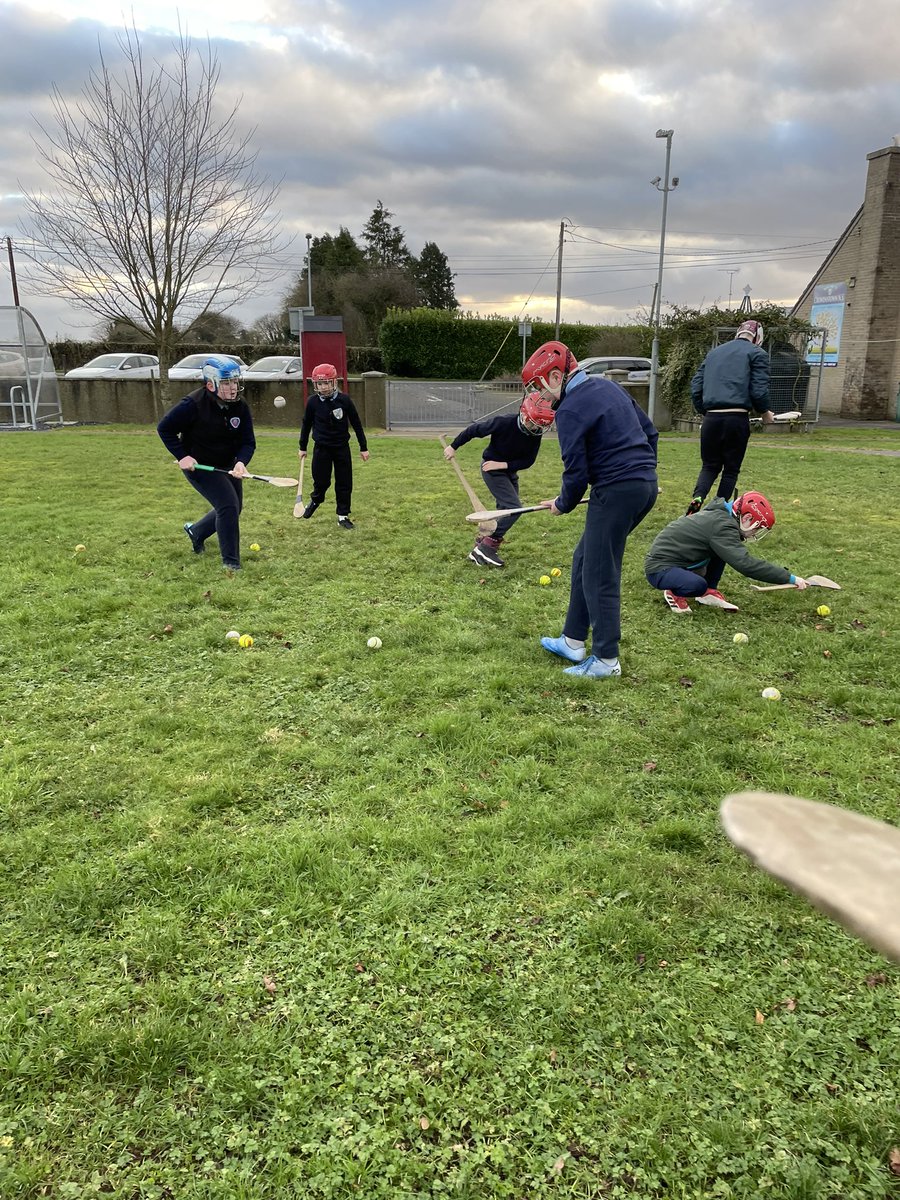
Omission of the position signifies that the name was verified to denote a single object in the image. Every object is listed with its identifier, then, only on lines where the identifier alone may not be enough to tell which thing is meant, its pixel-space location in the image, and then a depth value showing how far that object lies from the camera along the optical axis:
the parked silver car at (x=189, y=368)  21.11
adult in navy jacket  7.42
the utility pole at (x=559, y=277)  35.12
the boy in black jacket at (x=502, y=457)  7.07
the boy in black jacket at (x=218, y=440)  6.62
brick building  24.75
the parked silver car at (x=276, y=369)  21.03
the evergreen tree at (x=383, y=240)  63.84
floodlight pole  18.72
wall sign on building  26.67
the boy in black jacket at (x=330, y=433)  8.54
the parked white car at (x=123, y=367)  21.28
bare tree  18.20
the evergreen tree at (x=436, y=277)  61.78
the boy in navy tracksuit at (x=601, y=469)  4.38
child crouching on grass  5.66
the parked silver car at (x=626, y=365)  22.57
